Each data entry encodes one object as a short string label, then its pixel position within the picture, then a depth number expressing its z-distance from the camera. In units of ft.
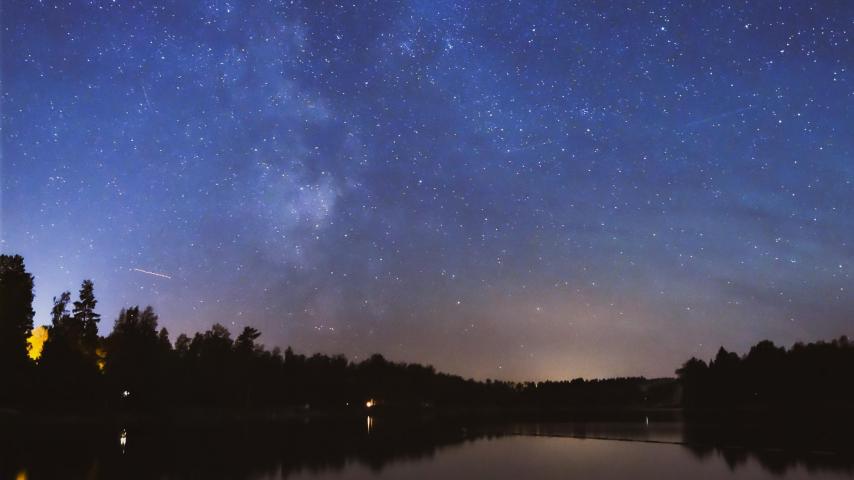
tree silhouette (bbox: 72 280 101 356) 263.70
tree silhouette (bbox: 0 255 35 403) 179.22
